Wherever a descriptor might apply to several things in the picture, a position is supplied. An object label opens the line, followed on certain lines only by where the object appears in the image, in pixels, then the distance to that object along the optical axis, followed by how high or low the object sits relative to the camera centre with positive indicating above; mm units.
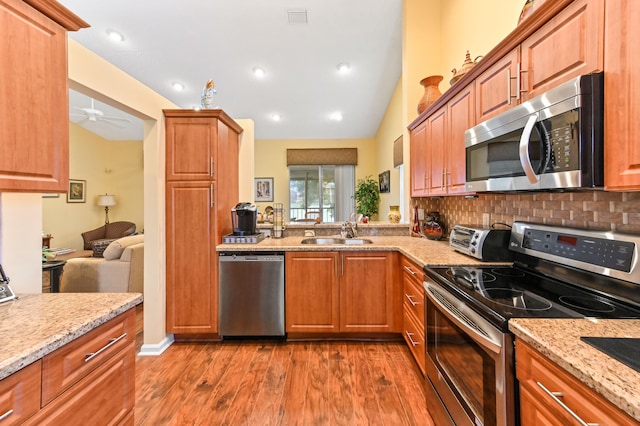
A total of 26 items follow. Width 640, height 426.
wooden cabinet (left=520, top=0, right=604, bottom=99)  1045 +667
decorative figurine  2869 +1130
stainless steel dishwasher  2592 -757
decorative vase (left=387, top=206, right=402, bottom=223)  3270 -62
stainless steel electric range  1024 -370
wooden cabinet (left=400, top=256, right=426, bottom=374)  1965 -741
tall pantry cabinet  2607 -129
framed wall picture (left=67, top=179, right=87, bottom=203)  6266 +419
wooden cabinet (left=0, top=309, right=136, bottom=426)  802 -572
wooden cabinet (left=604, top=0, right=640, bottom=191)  907 +369
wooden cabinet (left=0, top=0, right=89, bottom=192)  1037 +446
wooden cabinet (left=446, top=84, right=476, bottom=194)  1940 +544
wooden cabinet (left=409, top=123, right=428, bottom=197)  2713 +479
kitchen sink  3014 -333
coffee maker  2865 -93
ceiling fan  4569 +1549
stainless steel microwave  1030 +287
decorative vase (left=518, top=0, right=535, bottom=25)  1520 +1083
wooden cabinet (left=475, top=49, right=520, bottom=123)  1509 +703
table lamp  6738 +206
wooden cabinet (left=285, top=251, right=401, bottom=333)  2568 -737
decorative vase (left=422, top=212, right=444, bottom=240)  2791 -189
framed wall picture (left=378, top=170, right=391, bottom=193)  5681 +604
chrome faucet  3105 -189
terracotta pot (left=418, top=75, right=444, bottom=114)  2722 +1132
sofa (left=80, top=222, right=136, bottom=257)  6211 -499
